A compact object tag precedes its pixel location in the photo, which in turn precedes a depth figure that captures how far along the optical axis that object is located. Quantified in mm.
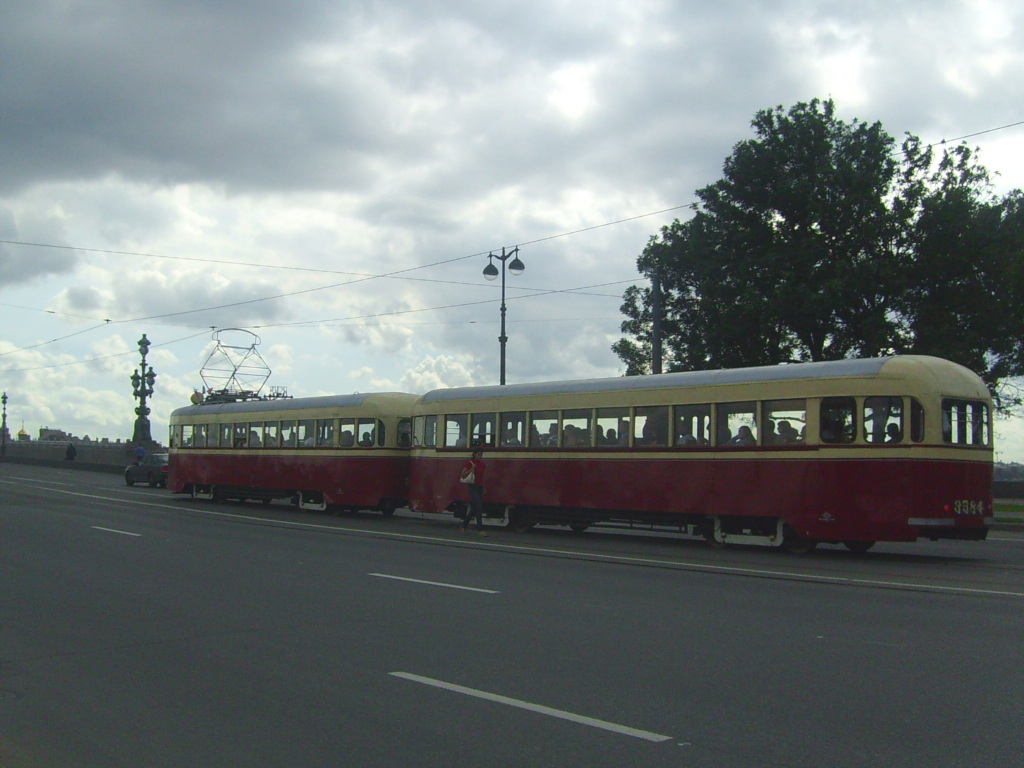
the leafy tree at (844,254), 36250
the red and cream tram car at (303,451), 26859
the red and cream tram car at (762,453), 15711
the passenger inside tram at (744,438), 17469
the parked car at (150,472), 45844
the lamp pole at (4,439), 83512
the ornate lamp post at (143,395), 55969
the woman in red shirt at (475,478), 20656
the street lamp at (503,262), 32000
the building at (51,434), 154500
